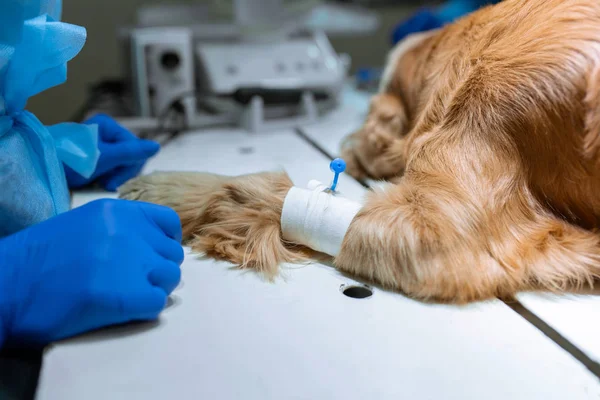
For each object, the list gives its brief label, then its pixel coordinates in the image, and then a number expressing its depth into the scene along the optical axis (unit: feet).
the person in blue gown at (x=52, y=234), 1.37
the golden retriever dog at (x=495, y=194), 1.61
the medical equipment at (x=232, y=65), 3.84
